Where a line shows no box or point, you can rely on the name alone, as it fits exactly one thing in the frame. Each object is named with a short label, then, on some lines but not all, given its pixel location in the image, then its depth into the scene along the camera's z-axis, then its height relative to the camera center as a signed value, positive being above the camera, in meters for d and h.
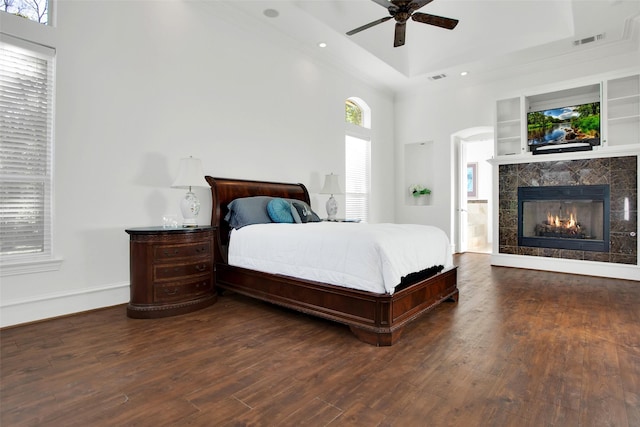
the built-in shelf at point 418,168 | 7.14 +0.98
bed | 2.37 -0.68
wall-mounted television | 5.03 +1.33
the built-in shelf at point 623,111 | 4.95 +1.54
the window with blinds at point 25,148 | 2.71 +0.53
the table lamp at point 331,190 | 5.25 +0.36
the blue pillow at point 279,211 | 3.85 +0.02
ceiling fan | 3.34 +2.07
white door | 7.18 +0.43
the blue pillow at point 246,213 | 3.75 +0.00
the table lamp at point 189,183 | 3.38 +0.30
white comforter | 2.43 -0.32
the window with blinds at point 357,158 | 6.36 +1.07
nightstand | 2.94 -0.53
